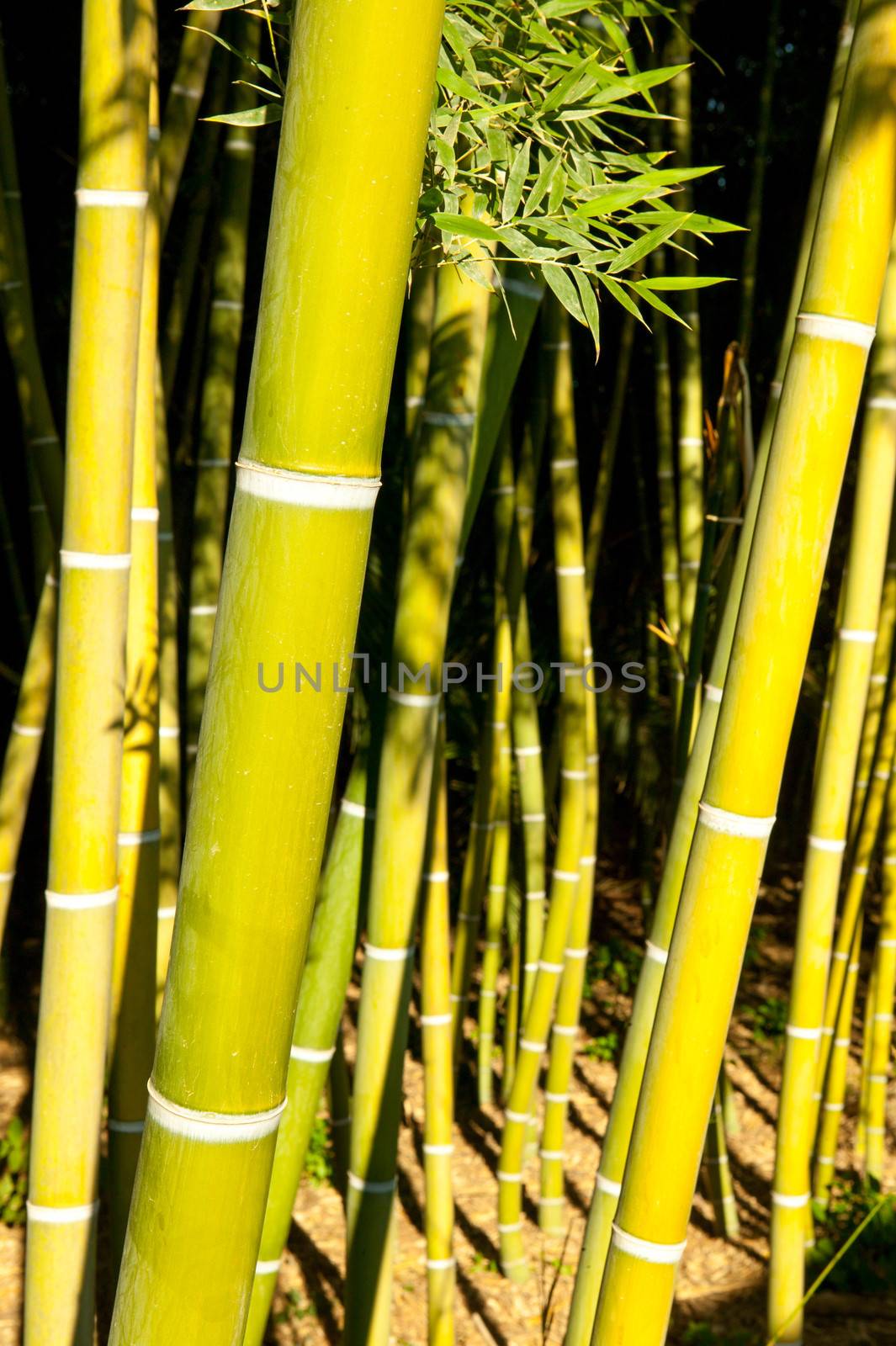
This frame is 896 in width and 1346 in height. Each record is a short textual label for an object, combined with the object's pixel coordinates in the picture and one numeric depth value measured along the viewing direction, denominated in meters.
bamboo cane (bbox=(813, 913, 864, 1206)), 2.08
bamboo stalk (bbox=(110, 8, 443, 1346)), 0.46
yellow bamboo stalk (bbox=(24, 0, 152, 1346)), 0.76
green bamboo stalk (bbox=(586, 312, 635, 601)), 2.15
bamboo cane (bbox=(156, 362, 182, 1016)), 1.15
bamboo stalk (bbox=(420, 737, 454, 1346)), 1.22
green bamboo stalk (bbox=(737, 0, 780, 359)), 1.97
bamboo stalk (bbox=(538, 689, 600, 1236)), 1.97
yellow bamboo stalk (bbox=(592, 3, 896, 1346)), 0.59
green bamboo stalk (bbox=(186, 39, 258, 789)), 1.33
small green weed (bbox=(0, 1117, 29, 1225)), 2.08
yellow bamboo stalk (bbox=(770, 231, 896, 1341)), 0.99
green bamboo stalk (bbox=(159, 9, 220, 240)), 1.11
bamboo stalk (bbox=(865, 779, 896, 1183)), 2.09
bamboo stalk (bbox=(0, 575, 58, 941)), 1.20
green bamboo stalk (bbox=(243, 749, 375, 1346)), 0.95
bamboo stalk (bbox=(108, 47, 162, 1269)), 0.96
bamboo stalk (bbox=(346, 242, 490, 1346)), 0.88
